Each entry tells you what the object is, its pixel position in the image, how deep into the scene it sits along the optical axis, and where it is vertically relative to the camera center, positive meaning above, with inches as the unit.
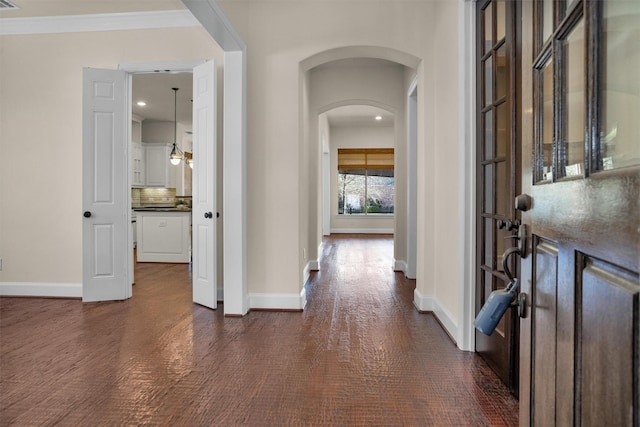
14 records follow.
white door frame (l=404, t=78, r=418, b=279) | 186.2 +11.2
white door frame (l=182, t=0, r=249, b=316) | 130.8 +10.2
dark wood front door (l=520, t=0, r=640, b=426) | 20.3 -0.2
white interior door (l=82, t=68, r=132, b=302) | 149.7 +8.6
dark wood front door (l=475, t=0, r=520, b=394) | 77.6 +10.5
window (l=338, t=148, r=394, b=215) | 454.9 +21.7
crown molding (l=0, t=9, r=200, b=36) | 151.7 +77.3
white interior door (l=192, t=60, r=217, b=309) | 141.9 +8.6
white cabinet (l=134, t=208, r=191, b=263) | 239.3 -17.8
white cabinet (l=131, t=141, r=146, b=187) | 326.0 +38.6
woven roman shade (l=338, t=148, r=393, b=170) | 441.4 +60.4
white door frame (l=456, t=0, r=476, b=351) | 99.0 +10.6
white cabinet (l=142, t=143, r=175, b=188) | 345.7 +41.4
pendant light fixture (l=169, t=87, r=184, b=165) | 274.1 +72.8
